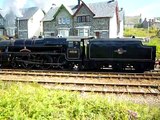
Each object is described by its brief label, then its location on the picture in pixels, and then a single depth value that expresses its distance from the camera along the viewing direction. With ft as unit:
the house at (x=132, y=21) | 377.30
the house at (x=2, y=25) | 189.64
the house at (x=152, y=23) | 353.16
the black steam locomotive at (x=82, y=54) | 50.16
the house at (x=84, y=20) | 142.10
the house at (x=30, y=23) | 173.68
